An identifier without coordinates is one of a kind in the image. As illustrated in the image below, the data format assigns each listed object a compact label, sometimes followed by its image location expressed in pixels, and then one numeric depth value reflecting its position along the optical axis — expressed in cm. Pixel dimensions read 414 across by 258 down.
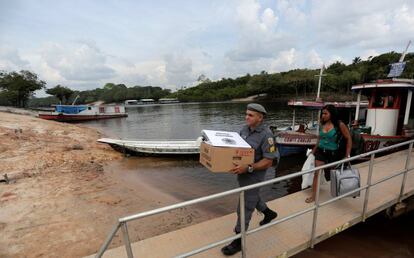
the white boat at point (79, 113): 3937
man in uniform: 305
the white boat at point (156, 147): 1402
